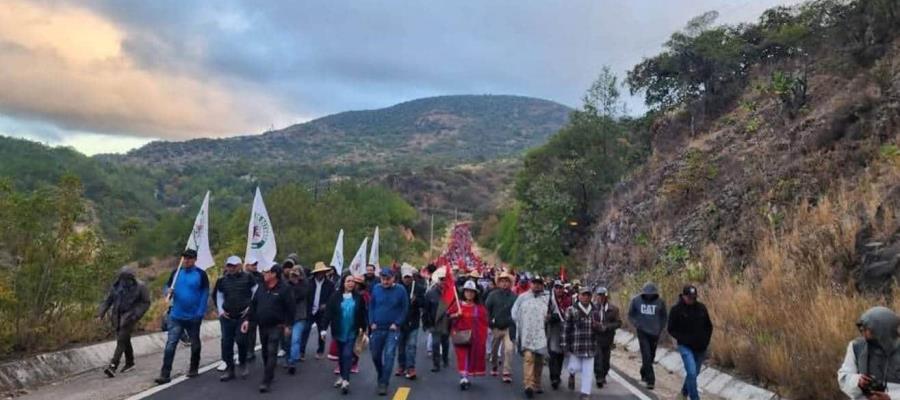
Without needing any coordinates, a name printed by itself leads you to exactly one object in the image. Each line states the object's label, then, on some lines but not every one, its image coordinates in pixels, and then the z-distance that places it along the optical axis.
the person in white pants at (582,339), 10.81
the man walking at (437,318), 13.14
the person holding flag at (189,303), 10.95
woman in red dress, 11.80
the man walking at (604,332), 12.38
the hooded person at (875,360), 5.37
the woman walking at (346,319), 10.67
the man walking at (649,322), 12.09
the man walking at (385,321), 10.68
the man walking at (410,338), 12.37
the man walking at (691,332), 10.25
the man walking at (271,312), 10.75
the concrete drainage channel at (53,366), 9.84
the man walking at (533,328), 10.99
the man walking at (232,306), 11.05
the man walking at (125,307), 11.22
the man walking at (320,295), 13.89
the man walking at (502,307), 12.57
